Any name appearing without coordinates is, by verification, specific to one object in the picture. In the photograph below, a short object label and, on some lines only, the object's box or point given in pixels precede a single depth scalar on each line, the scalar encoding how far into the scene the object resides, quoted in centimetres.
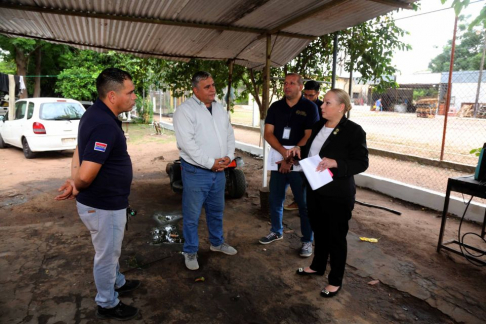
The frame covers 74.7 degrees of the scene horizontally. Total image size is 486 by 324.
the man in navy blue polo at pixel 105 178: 211
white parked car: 865
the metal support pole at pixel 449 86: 615
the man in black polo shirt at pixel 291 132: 356
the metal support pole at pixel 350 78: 638
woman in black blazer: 265
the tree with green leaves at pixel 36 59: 1498
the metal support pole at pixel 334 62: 592
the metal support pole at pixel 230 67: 639
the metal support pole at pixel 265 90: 481
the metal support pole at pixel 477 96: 723
